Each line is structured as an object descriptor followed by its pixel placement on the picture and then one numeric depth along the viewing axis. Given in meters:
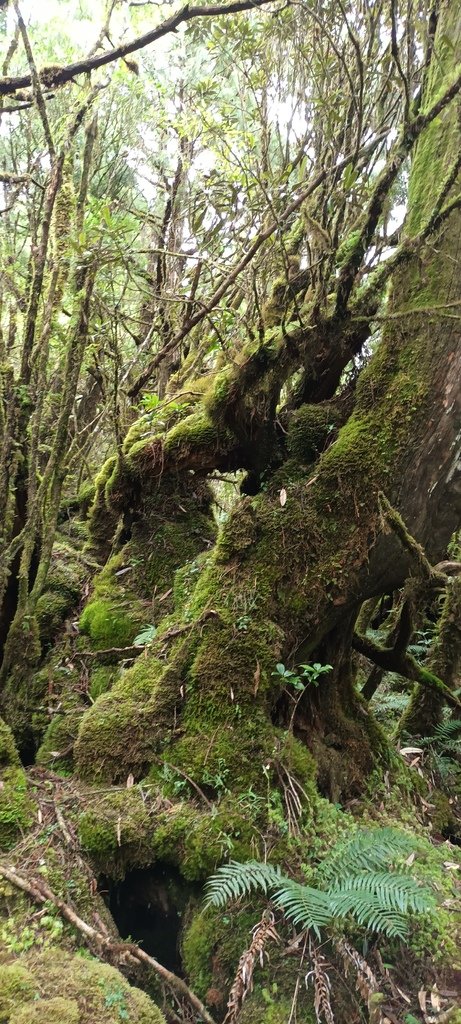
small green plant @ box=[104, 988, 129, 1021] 2.00
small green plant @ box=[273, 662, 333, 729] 3.25
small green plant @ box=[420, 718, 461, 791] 4.48
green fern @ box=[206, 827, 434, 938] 2.34
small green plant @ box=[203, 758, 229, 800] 3.03
